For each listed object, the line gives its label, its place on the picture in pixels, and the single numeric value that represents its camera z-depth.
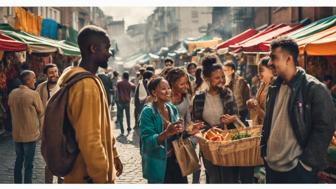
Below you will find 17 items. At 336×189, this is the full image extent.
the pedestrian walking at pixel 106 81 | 14.00
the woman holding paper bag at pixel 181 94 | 5.70
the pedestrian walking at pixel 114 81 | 22.54
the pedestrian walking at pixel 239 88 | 8.38
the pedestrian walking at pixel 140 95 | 11.80
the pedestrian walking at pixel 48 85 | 7.90
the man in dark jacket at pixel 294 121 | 3.77
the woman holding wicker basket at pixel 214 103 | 5.76
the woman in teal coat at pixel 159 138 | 4.63
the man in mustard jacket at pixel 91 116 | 3.10
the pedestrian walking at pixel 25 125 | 6.85
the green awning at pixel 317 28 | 9.65
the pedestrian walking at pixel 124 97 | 14.27
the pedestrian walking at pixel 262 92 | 6.44
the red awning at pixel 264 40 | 10.13
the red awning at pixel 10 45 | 8.76
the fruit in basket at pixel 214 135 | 5.23
